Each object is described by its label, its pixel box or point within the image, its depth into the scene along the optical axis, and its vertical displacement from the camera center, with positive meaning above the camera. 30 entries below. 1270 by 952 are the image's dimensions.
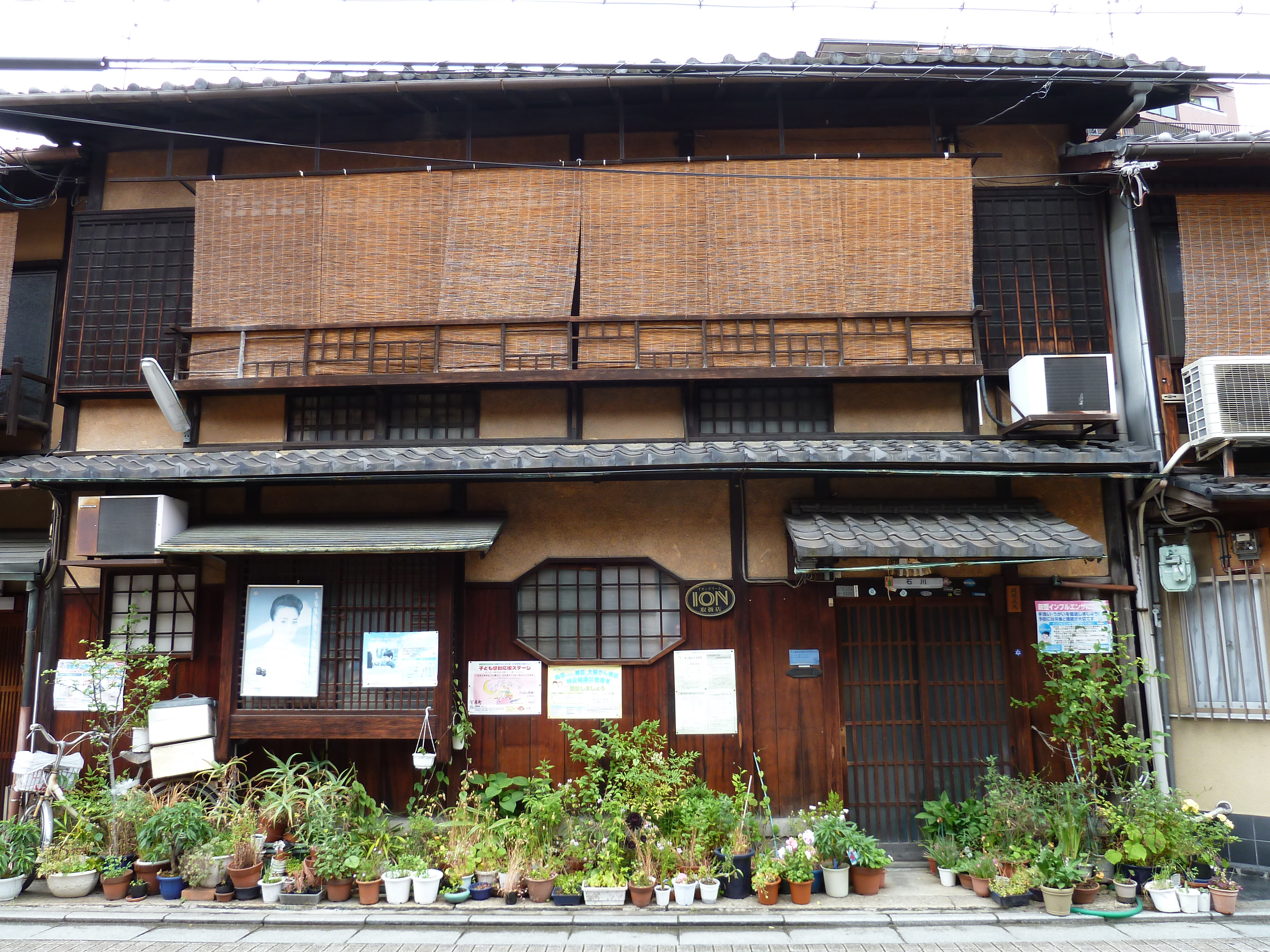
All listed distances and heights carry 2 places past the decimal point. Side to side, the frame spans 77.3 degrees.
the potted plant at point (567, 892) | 7.57 -2.39
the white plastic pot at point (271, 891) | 7.80 -2.40
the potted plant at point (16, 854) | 8.02 -2.12
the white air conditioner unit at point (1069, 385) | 9.01 +2.75
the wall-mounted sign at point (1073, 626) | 9.02 +0.04
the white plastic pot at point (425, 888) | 7.69 -2.36
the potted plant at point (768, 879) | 7.51 -2.27
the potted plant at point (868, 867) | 7.71 -2.24
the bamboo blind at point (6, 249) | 10.27 +5.08
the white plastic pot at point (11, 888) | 7.97 -2.40
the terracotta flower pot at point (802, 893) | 7.54 -2.41
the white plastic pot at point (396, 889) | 7.69 -2.37
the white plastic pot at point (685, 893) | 7.53 -2.39
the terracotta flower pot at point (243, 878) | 7.83 -2.29
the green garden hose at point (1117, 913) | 7.25 -2.56
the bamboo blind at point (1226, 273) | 9.43 +4.18
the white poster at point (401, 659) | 9.03 -0.22
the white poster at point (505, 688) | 9.34 -0.57
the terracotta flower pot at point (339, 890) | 7.74 -2.39
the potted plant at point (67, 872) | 7.98 -2.25
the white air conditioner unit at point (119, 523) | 9.12 +1.37
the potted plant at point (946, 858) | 8.09 -2.28
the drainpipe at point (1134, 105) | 9.45 +6.25
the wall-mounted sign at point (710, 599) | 9.37 +0.42
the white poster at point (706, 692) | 9.17 -0.64
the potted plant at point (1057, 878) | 7.30 -2.26
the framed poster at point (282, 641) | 9.06 +0.00
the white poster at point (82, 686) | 9.21 -0.49
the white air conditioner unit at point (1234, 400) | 8.64 +2.46
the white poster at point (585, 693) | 9.27 -0.65
